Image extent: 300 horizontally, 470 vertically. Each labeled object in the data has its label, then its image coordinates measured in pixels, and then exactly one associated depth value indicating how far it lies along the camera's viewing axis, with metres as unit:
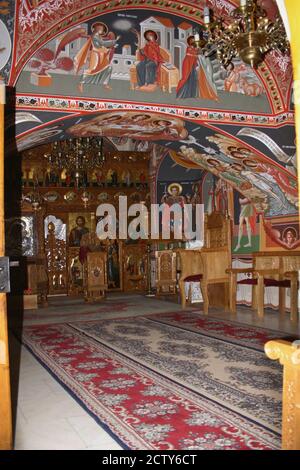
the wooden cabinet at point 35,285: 10.00
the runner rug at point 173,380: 3.02
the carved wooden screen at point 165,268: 11.34
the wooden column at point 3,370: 2.44
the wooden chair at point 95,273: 10.88
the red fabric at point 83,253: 11.22
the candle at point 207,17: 4.65
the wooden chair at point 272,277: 7.37
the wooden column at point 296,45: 1.53
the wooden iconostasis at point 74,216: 12.31
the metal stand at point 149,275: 12.20
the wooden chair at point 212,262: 8.48
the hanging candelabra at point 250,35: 4.43
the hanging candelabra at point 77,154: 9.99
